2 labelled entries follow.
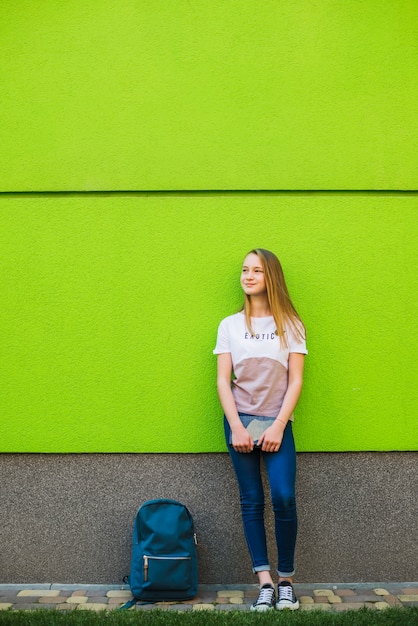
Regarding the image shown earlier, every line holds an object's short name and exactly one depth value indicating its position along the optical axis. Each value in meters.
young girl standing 3.94
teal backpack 3.96
